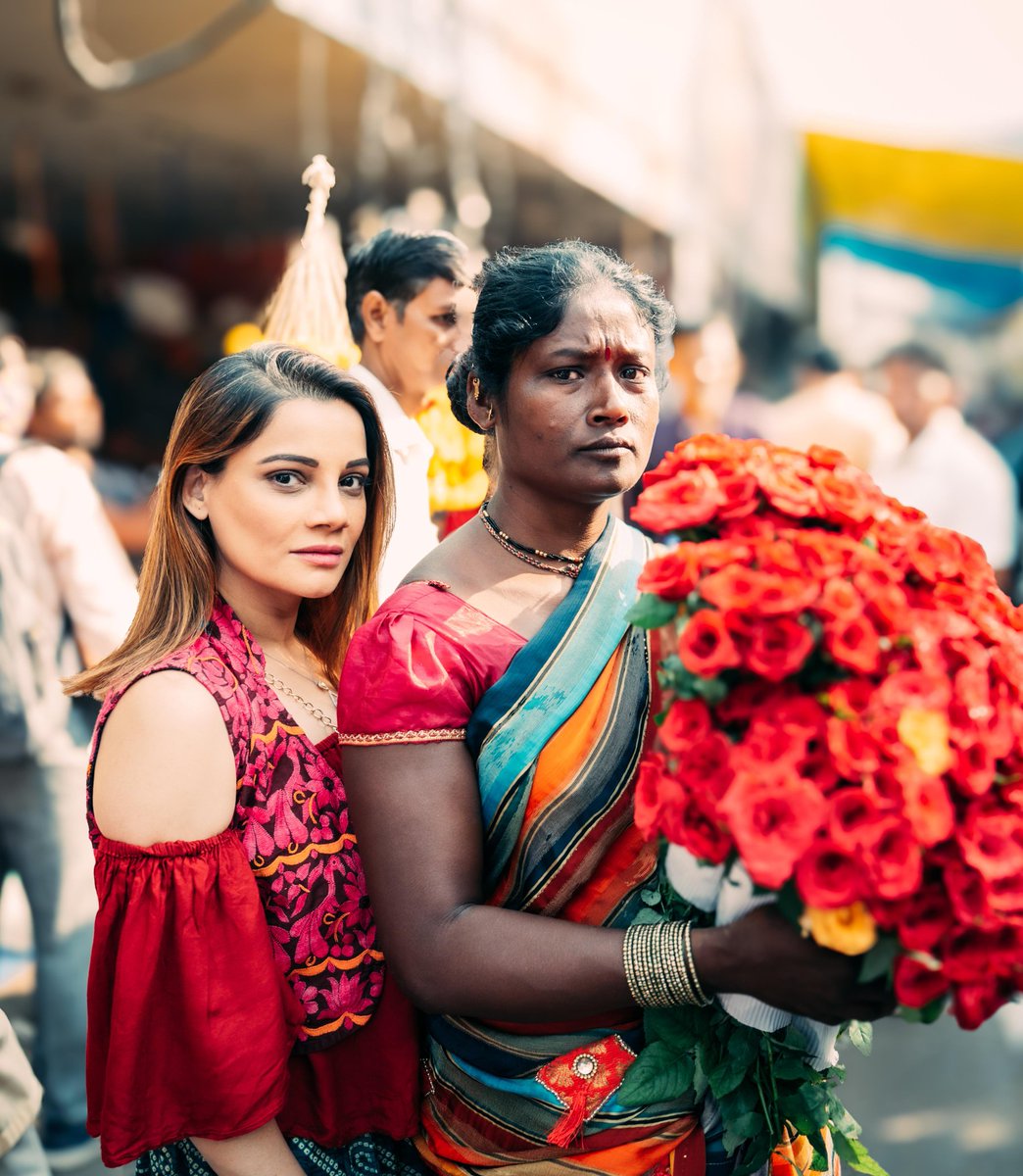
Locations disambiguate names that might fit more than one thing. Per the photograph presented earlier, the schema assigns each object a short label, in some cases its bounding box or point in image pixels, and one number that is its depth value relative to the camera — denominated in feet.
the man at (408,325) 8.94
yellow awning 31.89
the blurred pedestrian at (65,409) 16.87
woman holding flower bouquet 4.85
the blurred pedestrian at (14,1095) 6.48
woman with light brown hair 5.19
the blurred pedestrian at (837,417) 18.92
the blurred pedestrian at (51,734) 10.95
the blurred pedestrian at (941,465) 18.56
